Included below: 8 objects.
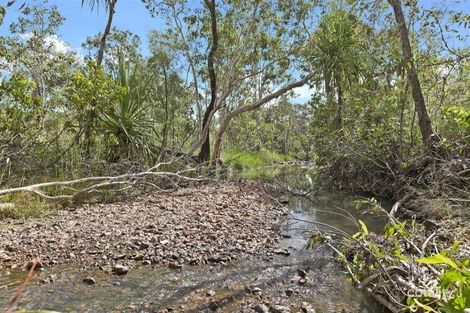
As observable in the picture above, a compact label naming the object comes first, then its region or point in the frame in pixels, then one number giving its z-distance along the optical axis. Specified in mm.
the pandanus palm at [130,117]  10625
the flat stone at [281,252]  5839
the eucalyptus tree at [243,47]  17016
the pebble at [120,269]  4914
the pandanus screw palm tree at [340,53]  13117
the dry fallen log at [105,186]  8376
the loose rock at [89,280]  4623
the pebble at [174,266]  5164
